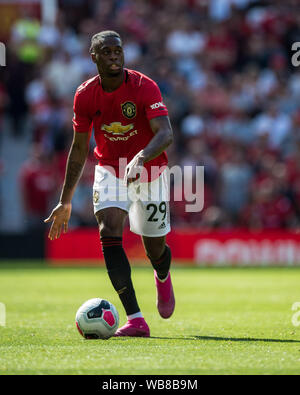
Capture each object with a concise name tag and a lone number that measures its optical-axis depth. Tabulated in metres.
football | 13.80
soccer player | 14.00
